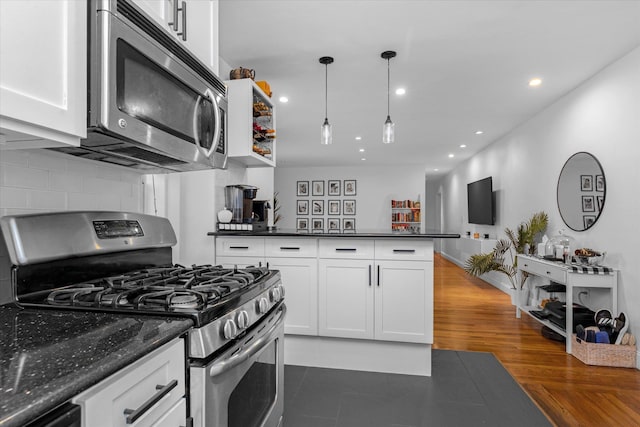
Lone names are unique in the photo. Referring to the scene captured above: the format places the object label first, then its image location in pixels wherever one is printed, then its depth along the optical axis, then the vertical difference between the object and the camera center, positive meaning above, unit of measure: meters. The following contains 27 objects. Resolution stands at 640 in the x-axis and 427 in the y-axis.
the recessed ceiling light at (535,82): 3.48 +1.34
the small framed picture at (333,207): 9.45 +0.24
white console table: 3.00 -0.58
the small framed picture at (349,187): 9.35 +0.76
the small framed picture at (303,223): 9.63 -0.20
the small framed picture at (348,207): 9.34 +0.23
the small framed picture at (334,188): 9.45 +0.75
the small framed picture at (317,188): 9.54 +0.75
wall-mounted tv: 6.27 +0.27
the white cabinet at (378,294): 2.48 -0.56
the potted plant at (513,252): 4.25 -0.52
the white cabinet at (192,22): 1.31 +0.79
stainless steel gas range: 0.97 -0.25
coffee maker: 2.79 +0.09
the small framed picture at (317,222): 9.57 -0.18
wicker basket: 2.75 -1.09
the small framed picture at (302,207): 9.62 +0.24
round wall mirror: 3.30 +0.25
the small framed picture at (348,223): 9.36 -0.19
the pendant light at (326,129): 2.79 +0.68
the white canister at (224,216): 2.81 +0.00
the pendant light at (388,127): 2.73 +0.69
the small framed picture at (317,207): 9.54 +0.24
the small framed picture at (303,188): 9.62 +0.76
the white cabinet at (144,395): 0.63 -0.37
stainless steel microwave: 1.03 +0.42
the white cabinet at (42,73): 0.80 +0.35
